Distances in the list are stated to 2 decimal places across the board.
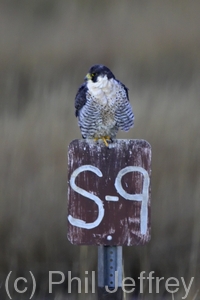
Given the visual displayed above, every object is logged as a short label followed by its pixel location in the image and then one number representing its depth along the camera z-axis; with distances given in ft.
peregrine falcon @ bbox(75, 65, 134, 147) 57.50
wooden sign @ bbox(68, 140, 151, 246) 54.07
